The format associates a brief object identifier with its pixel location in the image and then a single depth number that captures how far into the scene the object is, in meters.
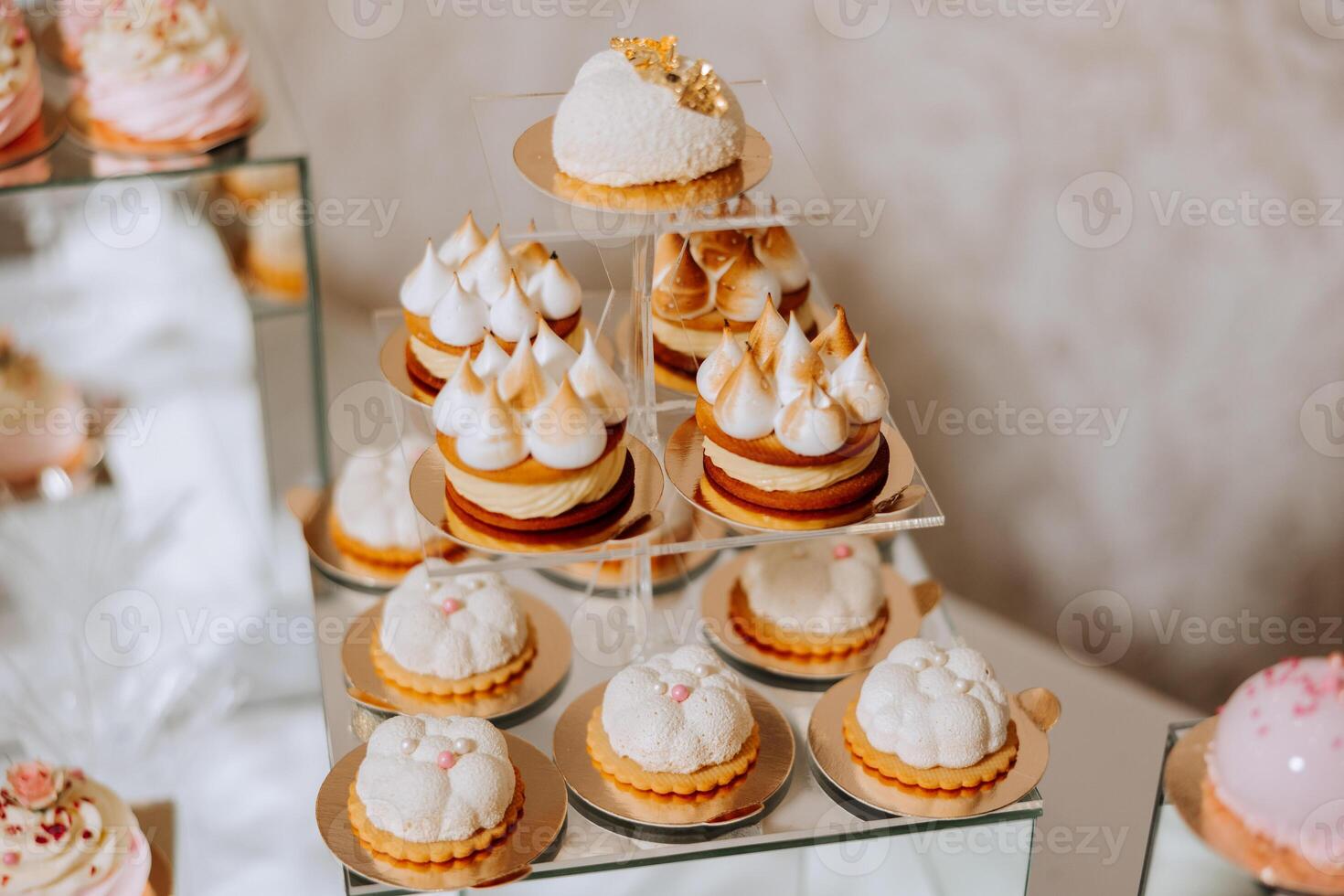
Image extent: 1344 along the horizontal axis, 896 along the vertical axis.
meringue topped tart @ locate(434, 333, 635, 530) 1.31
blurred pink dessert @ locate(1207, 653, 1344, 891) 1.22
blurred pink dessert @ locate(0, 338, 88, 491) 2.06
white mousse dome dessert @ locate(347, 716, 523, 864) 1.38
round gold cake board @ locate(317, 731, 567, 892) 1.38
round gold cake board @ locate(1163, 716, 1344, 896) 1.25
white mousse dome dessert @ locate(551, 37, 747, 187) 1.37
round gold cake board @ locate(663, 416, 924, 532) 1.37
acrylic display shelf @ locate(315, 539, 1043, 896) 1.44
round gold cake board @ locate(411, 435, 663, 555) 1.34
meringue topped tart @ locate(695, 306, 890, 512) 1.33
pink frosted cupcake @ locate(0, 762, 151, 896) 1.41
